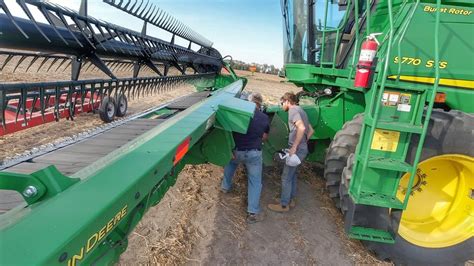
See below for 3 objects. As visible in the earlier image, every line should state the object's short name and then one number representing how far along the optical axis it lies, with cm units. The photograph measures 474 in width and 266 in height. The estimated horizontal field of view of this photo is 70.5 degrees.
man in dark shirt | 347
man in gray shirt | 353
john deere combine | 241
